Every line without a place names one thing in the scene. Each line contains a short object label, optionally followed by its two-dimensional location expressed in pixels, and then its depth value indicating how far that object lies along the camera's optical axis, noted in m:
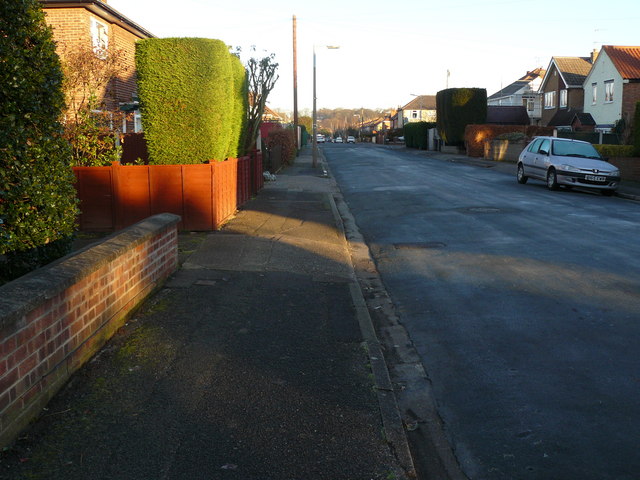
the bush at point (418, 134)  61.94
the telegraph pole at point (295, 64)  34.75
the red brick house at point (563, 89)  54.50
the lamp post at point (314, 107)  33.07
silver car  19.27
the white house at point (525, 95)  76.00
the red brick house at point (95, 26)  19.16
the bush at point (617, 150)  23.31
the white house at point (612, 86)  41.62
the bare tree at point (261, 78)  21.52
